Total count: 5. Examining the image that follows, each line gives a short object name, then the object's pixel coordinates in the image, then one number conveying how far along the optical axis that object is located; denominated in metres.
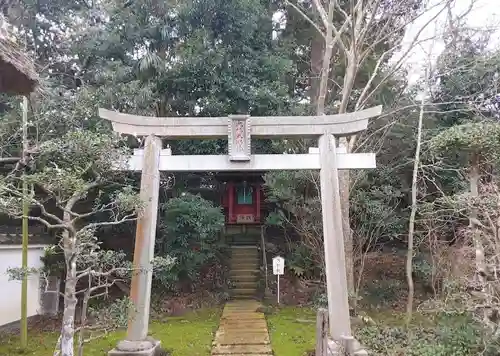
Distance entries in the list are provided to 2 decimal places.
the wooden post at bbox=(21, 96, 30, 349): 6.98
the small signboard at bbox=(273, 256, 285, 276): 10.76
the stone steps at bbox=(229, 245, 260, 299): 12.65
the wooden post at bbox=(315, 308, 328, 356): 5.76
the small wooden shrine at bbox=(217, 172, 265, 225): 16.36
